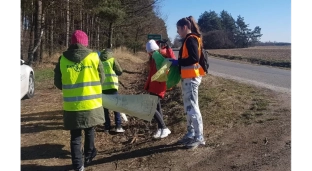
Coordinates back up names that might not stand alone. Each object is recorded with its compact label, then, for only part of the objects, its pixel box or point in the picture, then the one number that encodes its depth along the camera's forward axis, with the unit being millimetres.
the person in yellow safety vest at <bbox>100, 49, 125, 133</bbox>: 6590
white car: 9500
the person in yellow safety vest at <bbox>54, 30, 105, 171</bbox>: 4426
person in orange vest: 4879
